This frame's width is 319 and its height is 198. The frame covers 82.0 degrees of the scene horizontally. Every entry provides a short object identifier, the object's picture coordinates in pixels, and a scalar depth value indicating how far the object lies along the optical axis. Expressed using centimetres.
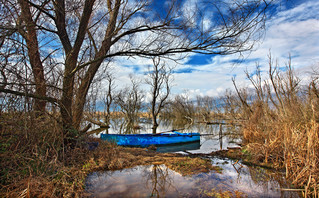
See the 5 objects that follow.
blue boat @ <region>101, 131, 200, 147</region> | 1095
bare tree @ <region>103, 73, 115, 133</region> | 2585
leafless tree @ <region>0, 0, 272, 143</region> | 370
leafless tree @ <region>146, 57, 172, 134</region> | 2362
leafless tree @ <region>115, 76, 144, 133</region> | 2759
